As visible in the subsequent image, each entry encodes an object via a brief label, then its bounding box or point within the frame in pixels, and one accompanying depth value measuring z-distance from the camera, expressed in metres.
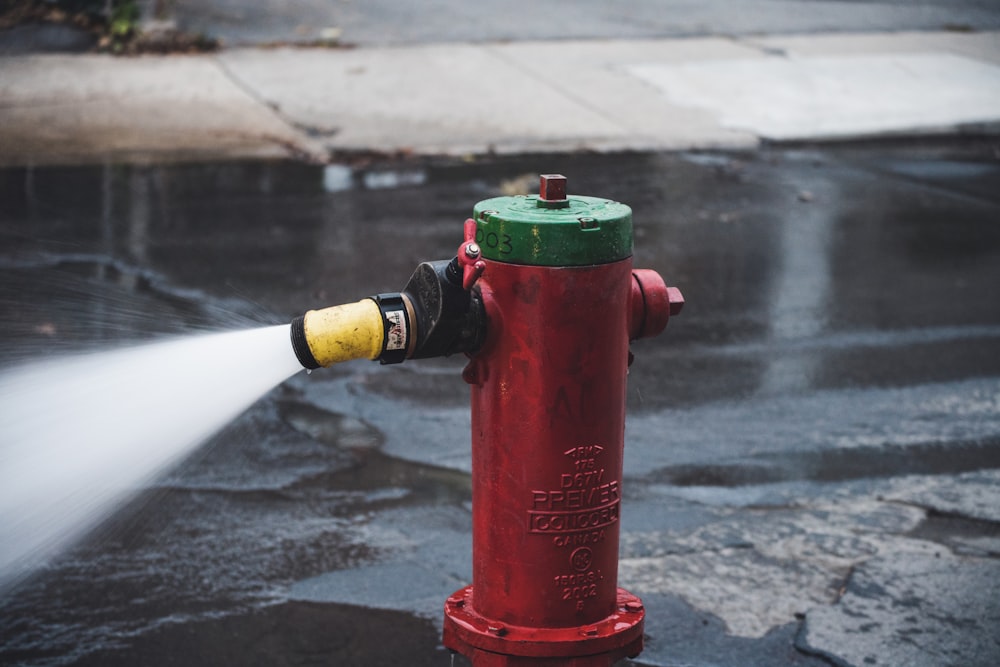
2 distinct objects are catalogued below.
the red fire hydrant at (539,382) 3.11
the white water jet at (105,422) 3.40
